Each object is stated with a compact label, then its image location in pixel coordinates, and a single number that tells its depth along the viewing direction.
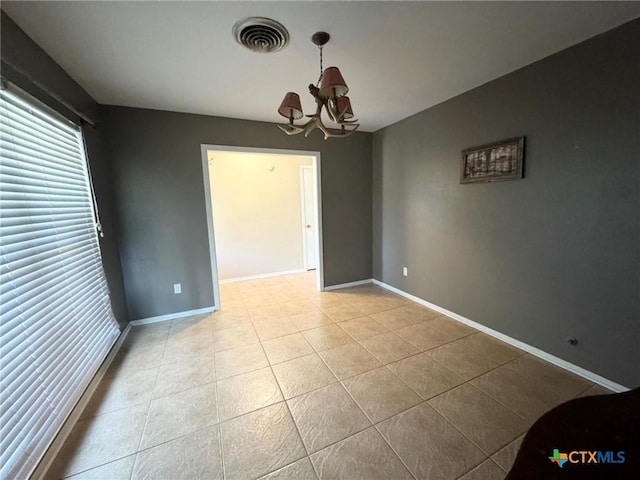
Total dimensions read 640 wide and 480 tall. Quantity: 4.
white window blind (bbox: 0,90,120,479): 1.23
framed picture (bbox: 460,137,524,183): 2.15
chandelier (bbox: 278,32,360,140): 1.41
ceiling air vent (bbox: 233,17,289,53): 1.48
